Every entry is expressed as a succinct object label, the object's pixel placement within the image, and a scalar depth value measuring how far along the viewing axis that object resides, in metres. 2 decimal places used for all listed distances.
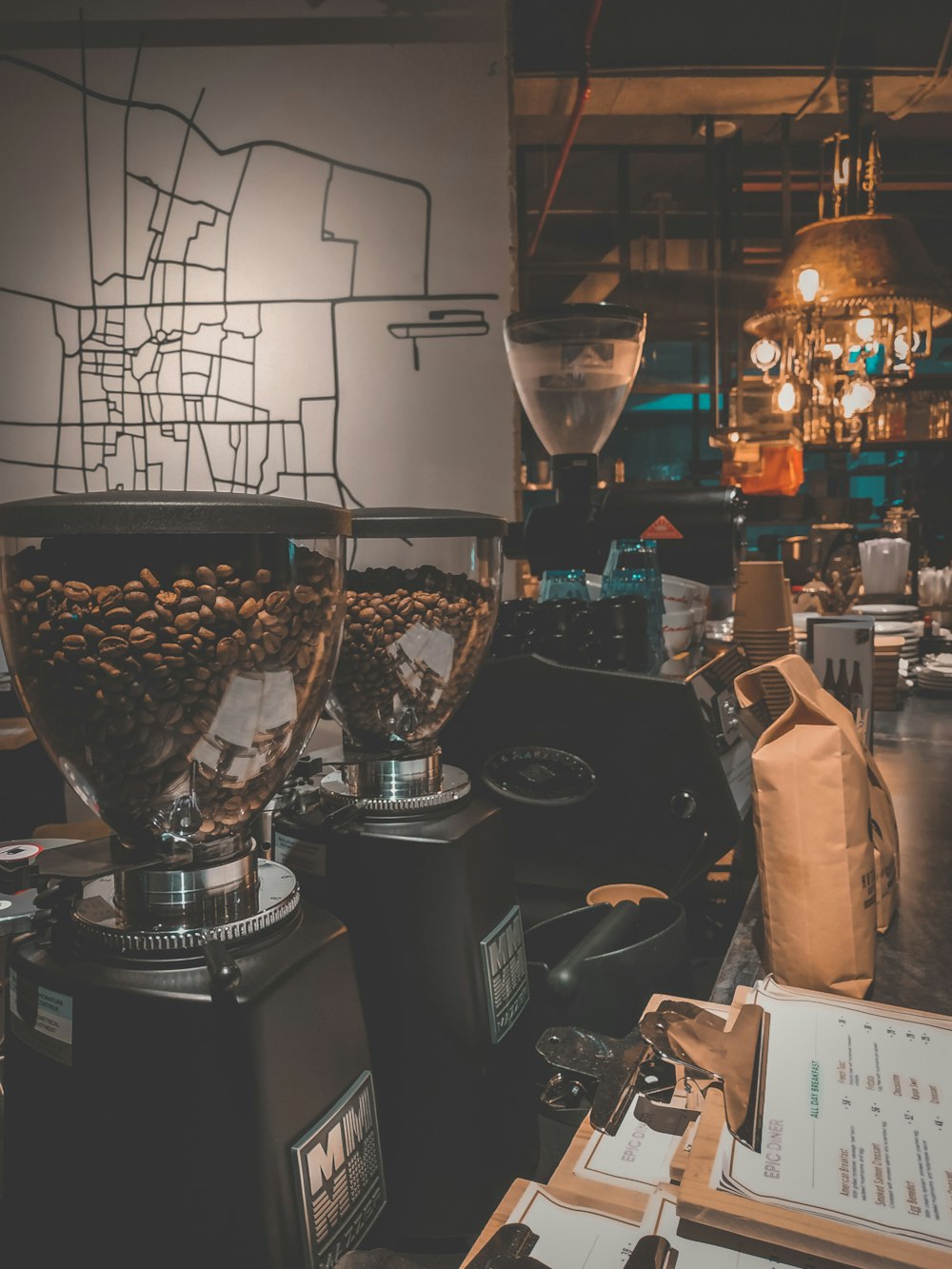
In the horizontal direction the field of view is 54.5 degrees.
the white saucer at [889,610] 3.28
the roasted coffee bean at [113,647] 0.50
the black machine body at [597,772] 1.01
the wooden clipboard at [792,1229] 0.46
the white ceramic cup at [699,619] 1.48
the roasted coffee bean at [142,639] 0.50
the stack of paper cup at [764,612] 1.74
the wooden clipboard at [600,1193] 0.52
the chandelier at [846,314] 3.44
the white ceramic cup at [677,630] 1.37
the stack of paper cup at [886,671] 2.30
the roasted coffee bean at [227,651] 0.52
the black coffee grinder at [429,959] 0.64
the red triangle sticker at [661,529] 1.44
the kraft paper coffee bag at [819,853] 0.76
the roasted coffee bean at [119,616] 0.50
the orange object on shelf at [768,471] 7.51
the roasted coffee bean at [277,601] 0.54
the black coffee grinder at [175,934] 0.45
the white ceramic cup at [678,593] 1.41
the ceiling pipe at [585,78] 2.49
